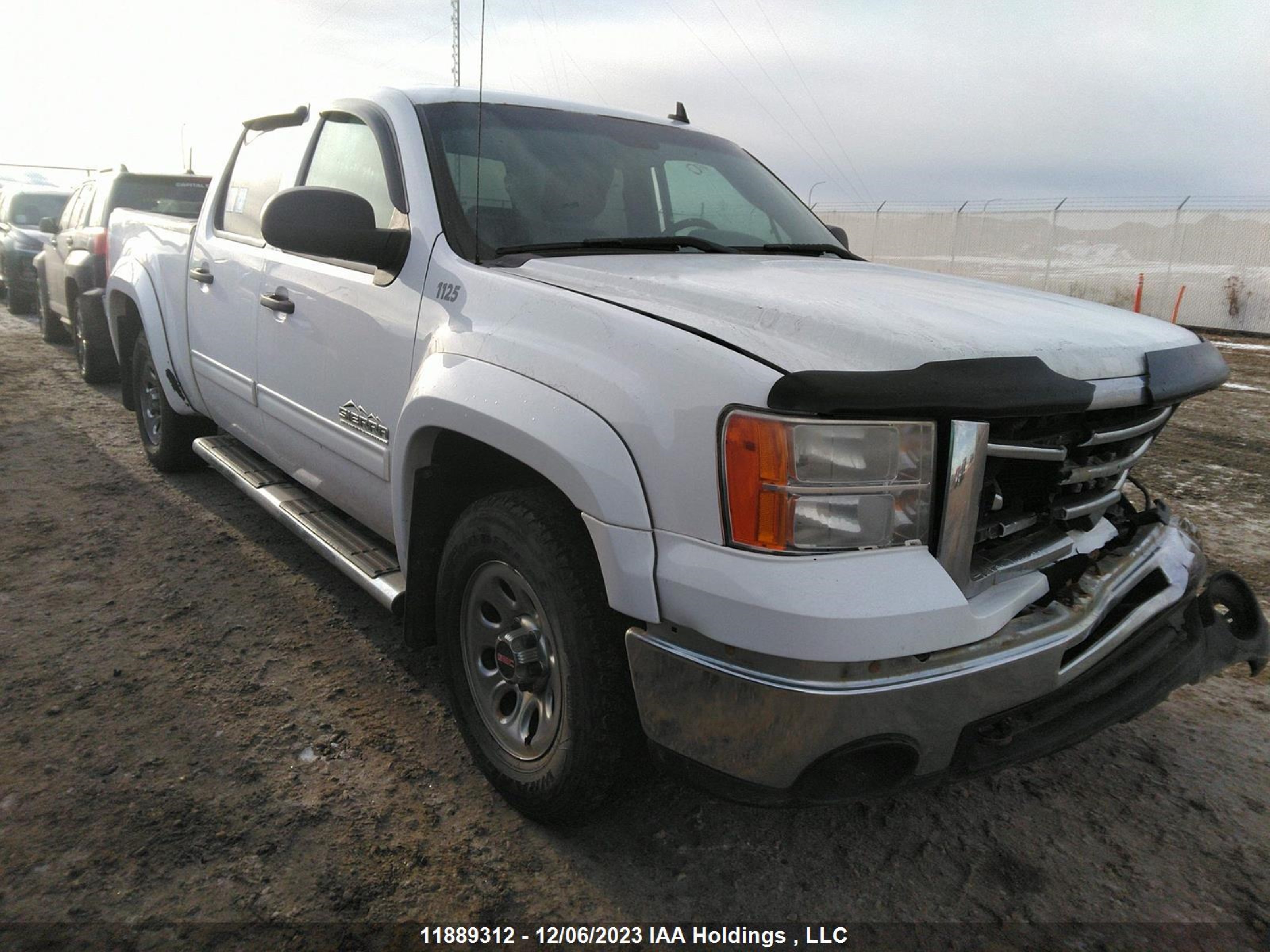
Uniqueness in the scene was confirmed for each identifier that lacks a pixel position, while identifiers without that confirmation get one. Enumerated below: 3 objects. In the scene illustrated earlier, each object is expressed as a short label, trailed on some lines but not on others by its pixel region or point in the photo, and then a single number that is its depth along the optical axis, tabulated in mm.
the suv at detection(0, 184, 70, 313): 13266
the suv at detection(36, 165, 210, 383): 7855
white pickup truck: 1724
